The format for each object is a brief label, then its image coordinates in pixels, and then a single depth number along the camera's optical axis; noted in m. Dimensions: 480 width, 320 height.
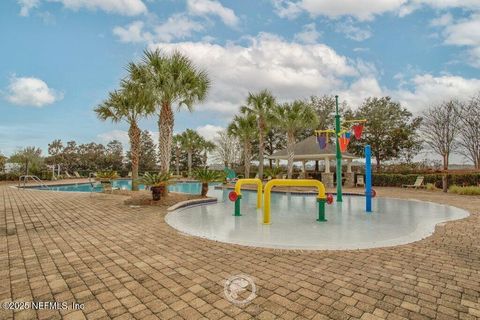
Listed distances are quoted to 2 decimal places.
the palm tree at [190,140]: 40.88
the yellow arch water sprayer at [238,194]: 9.20
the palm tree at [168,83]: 11.79
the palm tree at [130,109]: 14.88
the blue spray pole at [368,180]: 10.17
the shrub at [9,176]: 29.40
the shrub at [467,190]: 15.10
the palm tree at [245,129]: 25.39
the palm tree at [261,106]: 22.69
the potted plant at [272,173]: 21.88
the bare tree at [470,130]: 30.42
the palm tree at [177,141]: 41.22
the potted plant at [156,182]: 10.93
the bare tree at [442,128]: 31.84
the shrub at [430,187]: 19.03
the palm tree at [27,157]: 33.35
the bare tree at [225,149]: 46.69
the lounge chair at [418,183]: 20.22
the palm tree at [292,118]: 20.88
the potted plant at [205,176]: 13.16
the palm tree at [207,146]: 42.86
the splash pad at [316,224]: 5.54
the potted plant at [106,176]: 17.31
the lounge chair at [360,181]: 22.75
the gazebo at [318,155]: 22.35
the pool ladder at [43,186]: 22.51
